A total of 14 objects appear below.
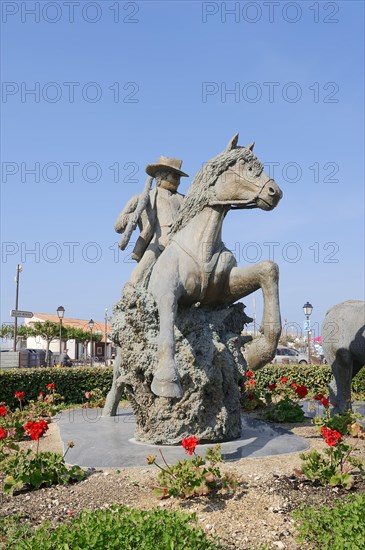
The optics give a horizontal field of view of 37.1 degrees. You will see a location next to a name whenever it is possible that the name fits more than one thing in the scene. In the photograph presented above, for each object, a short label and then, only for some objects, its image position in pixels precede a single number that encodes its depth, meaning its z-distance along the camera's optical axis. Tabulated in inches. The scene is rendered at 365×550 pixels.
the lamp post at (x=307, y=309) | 764.0
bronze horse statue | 216.5
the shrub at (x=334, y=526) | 121.3
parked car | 1300.0
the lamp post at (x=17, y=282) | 1011.3
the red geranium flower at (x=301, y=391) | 278.8
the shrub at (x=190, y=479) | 162.7
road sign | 617.0
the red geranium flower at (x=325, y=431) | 176.1
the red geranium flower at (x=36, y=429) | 187.7
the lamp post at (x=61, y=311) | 904.5
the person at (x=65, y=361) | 885.5
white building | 2198.8
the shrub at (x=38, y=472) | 184.7
